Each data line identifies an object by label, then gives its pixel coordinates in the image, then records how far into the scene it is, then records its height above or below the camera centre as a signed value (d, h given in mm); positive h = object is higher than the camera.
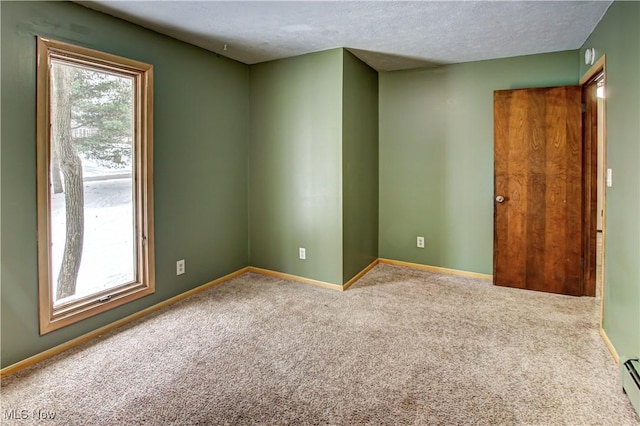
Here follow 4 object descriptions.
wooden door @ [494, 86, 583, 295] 3367 +137
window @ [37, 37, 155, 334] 2320 +156
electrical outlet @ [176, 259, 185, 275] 3291 -585
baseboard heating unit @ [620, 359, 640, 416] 1761 -898
